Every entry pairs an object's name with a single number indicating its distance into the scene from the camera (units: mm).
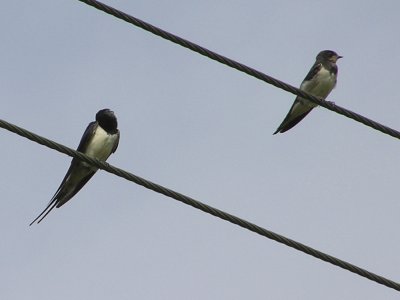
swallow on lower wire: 18703
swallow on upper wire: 21344
